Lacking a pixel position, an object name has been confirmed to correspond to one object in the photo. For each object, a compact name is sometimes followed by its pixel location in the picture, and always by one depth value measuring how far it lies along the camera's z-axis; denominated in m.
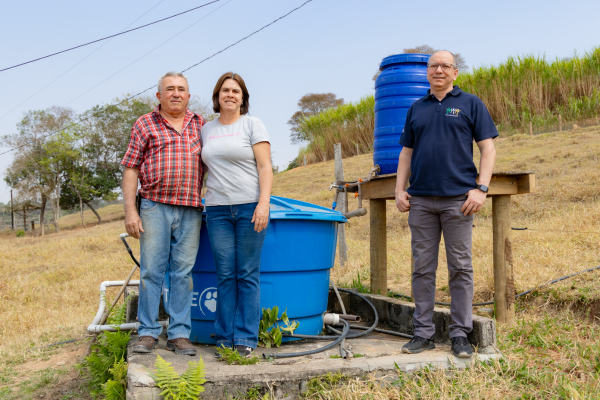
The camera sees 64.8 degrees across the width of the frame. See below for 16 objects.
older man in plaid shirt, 2.82
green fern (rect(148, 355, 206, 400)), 2.25
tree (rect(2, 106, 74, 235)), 28.14
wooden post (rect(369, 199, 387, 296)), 4.15
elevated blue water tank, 3.89
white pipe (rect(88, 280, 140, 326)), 3.70
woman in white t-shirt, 2.77
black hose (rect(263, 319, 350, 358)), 2.78
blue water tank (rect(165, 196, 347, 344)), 3.05
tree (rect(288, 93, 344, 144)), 50.34
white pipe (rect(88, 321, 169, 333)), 3.36
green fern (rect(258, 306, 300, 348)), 3.02
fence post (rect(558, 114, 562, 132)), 14.66
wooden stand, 3.47
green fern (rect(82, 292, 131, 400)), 3.04
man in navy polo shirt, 2.69
